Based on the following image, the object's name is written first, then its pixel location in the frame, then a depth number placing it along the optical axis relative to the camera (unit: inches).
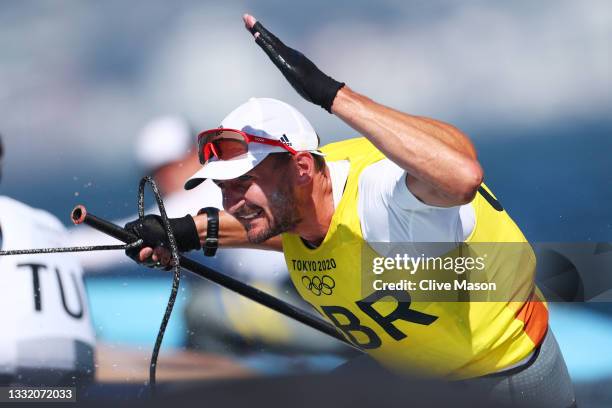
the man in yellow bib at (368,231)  553.3
